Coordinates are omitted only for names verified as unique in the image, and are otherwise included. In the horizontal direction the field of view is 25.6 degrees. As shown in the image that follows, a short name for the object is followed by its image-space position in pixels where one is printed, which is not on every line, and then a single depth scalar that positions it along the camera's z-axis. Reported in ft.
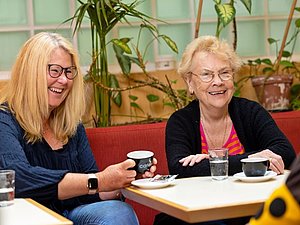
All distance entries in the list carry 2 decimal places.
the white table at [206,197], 5.59
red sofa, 9.89
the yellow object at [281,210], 2.73
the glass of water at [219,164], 7.17
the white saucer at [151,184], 6.85
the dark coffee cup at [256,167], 7.04
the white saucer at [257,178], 6.85
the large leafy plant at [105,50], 10.59
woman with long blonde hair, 7.57
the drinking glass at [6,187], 6.09
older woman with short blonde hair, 8.89
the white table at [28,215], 5.40
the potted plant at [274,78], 11.93
